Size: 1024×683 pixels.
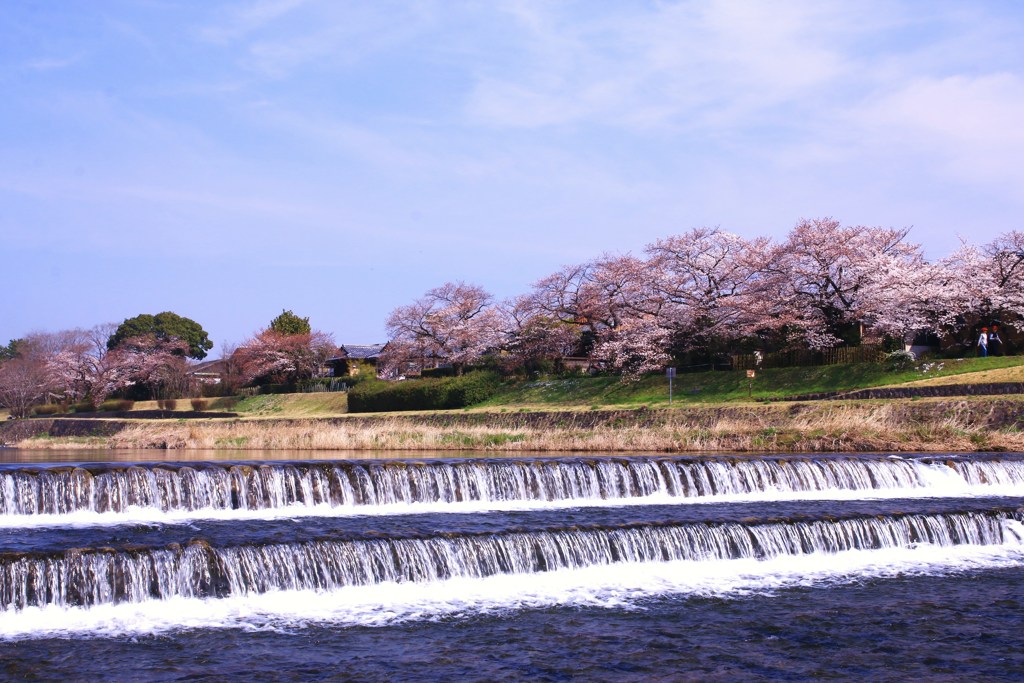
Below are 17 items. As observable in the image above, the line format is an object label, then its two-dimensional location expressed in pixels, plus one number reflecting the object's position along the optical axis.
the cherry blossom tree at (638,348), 49.84
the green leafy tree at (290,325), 95.38
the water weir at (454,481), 18.28
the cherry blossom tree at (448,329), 62.62
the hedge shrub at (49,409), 73.13
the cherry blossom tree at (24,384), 72.07
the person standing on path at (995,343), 42.22
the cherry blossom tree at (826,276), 45.28
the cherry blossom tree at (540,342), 57.78
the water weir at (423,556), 12.20
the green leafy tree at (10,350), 125.00
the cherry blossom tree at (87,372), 79.38
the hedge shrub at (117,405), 74.12
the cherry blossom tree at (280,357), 78.31
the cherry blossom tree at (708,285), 48.84
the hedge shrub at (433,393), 54.38
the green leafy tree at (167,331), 96.38
